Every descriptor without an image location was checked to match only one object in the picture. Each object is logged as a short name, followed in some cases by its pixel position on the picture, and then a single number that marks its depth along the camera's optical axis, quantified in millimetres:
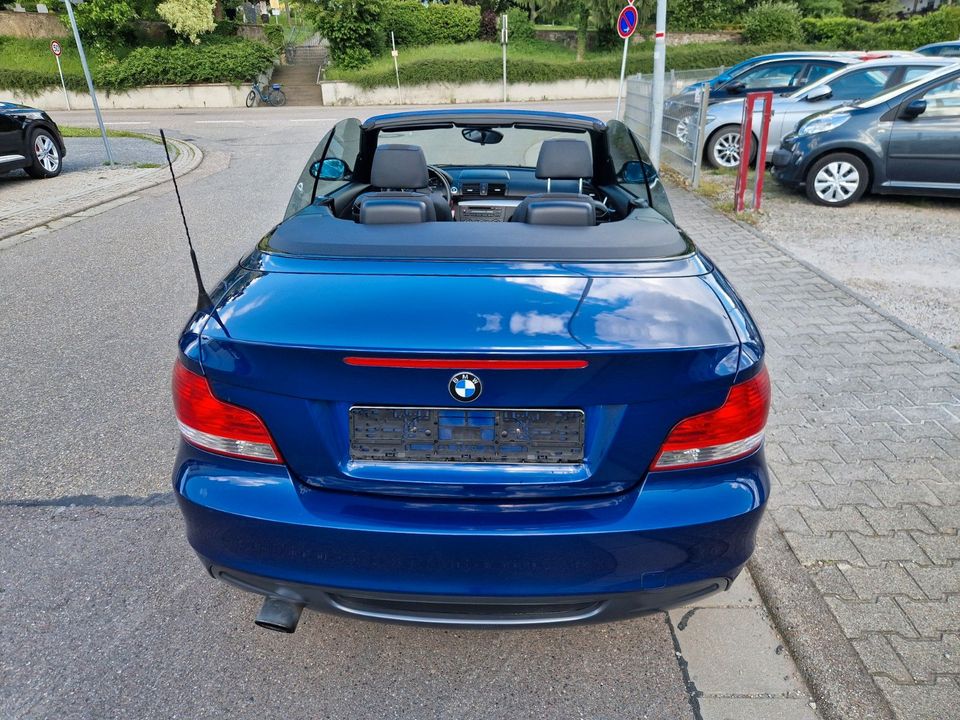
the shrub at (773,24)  38875
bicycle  31094
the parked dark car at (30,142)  10586
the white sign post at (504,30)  28203
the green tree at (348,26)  33875
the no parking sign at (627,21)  12211
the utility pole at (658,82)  10430
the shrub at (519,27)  40688
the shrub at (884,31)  33469
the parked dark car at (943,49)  15448
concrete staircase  33219
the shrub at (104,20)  32781
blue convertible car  1744
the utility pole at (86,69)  11595
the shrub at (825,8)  42344
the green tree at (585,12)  35219
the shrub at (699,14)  42497
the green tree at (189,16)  32969
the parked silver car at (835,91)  9961
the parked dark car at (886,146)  8289
